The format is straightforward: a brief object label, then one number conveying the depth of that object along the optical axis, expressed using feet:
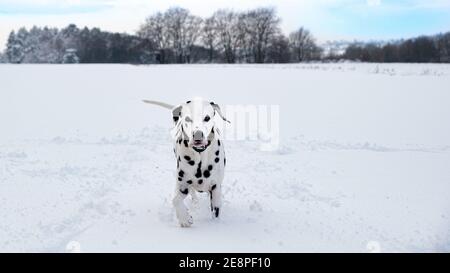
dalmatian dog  15.51
